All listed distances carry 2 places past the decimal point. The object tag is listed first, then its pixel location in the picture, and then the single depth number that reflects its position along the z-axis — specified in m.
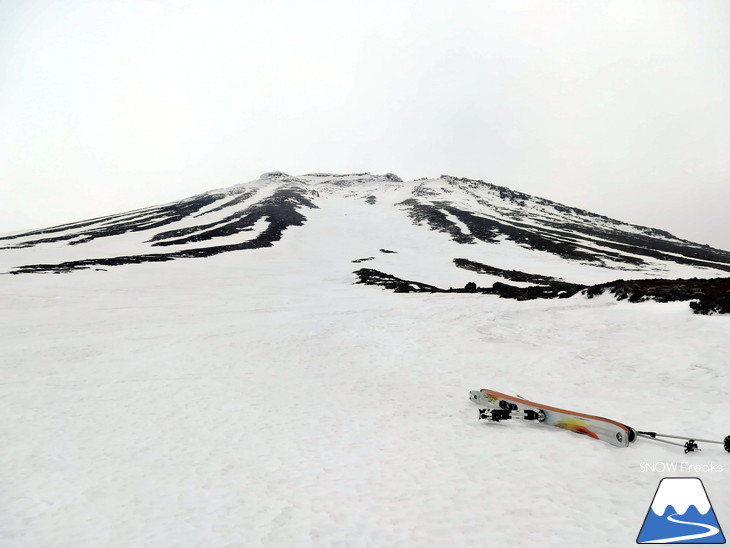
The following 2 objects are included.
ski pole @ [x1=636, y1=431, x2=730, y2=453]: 7.99
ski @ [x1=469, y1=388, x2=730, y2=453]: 8.82
